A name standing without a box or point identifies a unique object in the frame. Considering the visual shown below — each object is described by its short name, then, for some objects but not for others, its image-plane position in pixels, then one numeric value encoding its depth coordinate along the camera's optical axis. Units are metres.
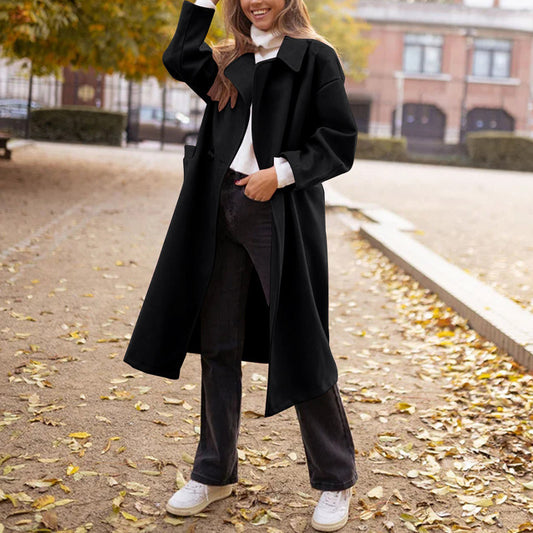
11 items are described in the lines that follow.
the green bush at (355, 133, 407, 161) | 31.48
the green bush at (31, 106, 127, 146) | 28.03
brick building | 39.12
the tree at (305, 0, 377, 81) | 31.20
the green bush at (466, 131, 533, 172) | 31.12
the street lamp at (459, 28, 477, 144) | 38.12
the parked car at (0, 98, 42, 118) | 29.30
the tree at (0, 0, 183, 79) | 11.40
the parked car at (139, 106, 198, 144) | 30.73
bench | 17.69
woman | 2.72
